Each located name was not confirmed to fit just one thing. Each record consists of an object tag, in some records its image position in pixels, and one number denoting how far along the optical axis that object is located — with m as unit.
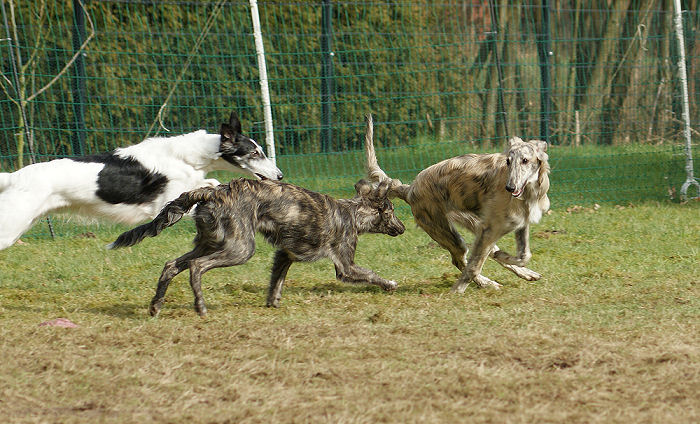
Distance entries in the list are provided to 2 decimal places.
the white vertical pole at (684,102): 20.98
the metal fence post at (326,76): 20.87
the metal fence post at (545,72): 21.44
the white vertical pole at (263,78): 18.92
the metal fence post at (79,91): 18.94
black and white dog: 12.55
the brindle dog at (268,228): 11.19
